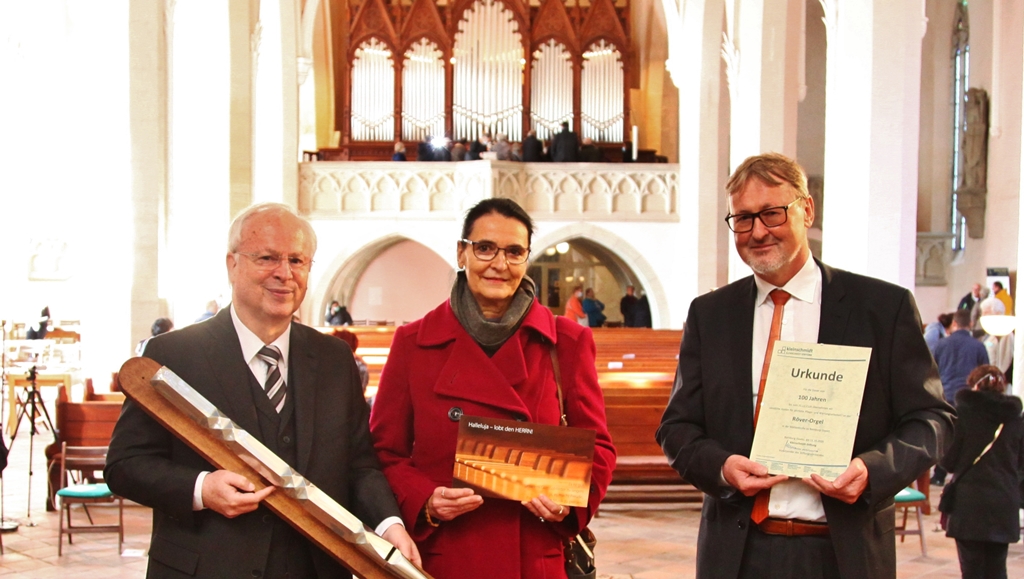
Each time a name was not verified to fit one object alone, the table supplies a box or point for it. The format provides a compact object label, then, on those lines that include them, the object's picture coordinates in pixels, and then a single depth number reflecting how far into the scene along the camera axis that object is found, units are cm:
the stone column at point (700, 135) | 1775
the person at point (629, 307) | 2089
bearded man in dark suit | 222
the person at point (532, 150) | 2045
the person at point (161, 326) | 832
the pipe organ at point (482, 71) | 2309
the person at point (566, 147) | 2052
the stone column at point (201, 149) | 1559
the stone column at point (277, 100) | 1834
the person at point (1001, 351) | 995
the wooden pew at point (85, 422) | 703
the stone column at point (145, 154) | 938
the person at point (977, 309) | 1212
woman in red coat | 238
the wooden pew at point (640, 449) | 709
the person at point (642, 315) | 2084
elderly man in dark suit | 220
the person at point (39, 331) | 1506
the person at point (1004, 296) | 1343
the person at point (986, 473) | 471
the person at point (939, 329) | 1035
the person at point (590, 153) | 2108
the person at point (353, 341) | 648
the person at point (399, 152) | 2075
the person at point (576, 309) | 1836
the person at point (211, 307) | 1125
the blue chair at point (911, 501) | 600
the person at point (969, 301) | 1474
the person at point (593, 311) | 2089
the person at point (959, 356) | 842
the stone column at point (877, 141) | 714
